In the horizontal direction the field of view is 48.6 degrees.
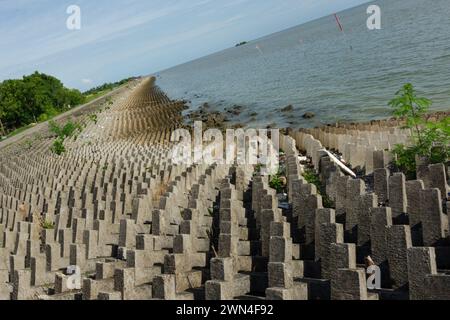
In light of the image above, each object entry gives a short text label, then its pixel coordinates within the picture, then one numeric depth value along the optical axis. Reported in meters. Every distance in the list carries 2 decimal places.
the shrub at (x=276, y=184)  8.84
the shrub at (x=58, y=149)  20.88
